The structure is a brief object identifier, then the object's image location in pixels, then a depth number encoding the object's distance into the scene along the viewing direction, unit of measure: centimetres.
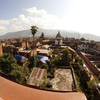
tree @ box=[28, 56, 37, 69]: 1826
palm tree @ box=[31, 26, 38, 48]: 2538
